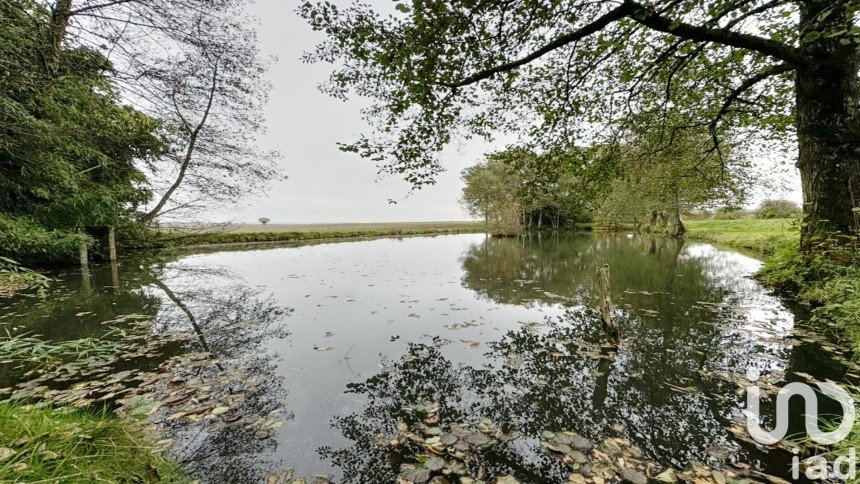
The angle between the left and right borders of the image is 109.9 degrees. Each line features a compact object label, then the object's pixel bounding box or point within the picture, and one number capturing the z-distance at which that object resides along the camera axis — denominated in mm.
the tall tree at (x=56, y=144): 3842
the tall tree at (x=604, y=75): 5016
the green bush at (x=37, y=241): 7715
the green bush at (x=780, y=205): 23009
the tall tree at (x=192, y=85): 4488
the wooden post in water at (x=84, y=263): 11453
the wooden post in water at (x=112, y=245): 15500
